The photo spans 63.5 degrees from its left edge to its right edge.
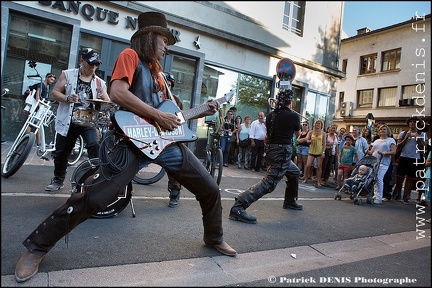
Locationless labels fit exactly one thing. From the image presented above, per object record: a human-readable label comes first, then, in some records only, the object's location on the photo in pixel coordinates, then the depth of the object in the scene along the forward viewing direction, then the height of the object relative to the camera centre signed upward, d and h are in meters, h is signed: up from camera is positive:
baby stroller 7.37 -0.57
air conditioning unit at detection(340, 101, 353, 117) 11.50 +1.67
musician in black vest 2.39 -0.14
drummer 4.36 +0.42
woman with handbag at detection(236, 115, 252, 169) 11.41 +0.19
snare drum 4.17 +0.19
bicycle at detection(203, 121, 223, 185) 6.77 -0.23
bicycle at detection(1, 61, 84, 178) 5.02 -0.19
